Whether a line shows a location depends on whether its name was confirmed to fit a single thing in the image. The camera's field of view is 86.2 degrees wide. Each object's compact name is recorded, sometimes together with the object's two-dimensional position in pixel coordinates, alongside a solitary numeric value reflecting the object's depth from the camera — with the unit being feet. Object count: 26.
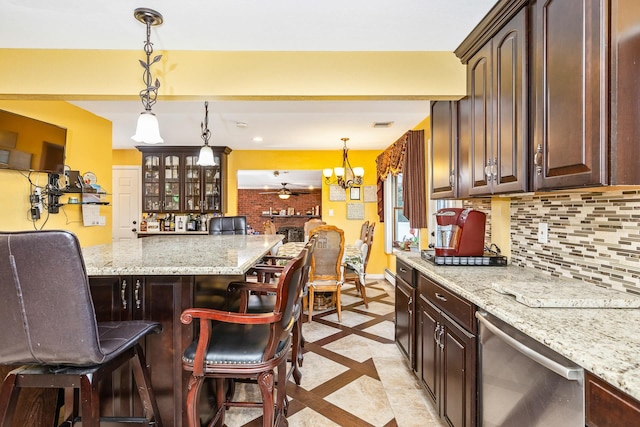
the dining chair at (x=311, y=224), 17.38
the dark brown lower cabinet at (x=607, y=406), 2.34
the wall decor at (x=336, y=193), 20.38
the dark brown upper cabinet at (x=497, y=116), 5.26
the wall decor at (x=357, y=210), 20.49
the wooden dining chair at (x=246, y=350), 4.31
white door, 20.40
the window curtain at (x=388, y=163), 14.73
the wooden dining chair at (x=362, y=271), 14.06
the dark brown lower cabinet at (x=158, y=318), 5.18
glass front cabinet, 19.31
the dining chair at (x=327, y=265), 12.08
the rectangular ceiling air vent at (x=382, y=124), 14.03
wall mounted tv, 9.05
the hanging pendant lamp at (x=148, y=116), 6.19
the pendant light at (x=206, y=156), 10.77
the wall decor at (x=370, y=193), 20.38
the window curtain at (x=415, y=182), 13.24
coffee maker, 7.08
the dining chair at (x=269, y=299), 5.98
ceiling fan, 34.88
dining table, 13.58
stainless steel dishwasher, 2.94
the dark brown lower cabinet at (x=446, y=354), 4.86
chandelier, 16.98
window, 18.19
